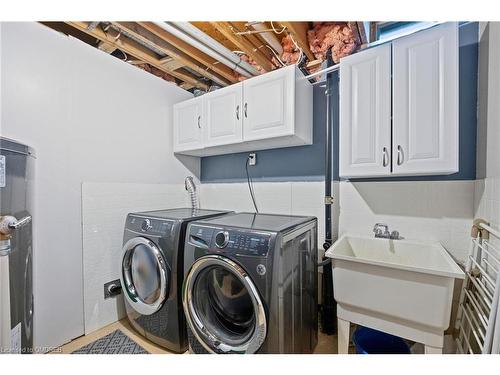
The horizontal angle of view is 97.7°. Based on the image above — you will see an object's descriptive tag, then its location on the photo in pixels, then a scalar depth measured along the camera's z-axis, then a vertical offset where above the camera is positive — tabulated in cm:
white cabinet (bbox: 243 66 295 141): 156 +61
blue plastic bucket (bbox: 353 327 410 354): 133 -97
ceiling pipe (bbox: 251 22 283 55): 152 +111
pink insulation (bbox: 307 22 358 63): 157 +108
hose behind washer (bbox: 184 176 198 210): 232 -4
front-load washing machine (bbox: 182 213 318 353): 108 -57
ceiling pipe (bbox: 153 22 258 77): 140 +102
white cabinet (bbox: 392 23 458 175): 114 +46
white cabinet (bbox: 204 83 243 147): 183 +61
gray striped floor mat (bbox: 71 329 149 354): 150 -115
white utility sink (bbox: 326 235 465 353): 99 -55
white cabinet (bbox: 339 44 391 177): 131 +45
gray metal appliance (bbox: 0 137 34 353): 86 -21
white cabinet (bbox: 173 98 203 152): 211 +60
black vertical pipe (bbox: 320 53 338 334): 167 -14
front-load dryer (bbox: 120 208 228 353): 144 -63
